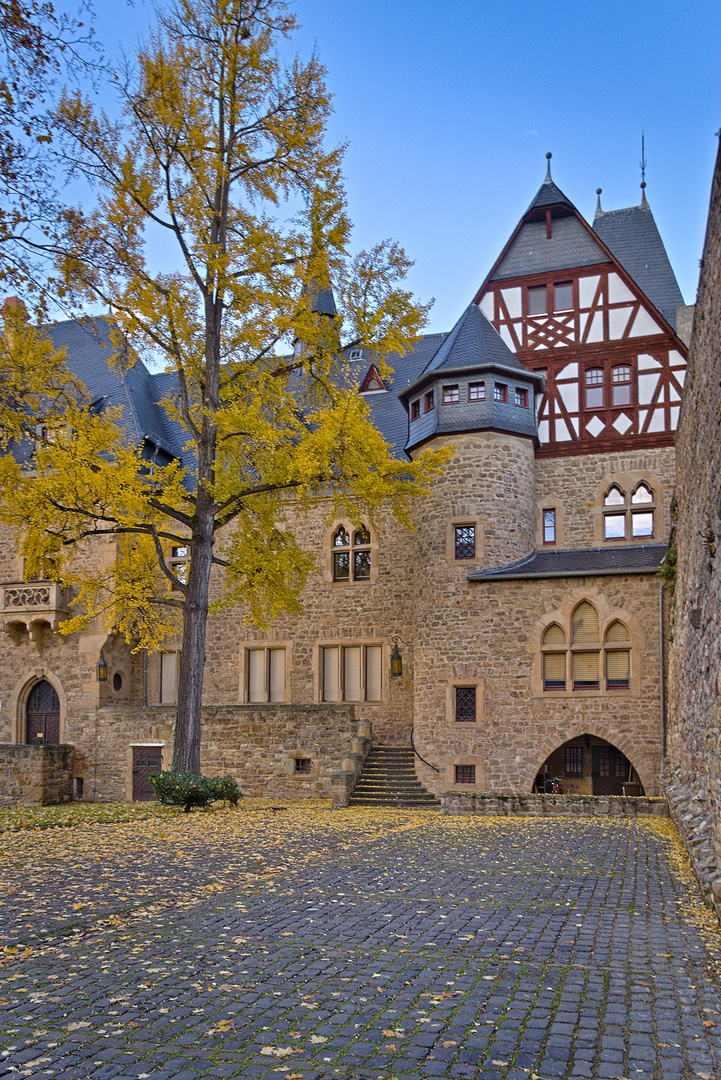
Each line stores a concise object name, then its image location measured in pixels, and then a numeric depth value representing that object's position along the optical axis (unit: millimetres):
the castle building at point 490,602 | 17203
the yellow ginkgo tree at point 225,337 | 13289
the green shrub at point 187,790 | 13094
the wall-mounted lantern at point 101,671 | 21550
